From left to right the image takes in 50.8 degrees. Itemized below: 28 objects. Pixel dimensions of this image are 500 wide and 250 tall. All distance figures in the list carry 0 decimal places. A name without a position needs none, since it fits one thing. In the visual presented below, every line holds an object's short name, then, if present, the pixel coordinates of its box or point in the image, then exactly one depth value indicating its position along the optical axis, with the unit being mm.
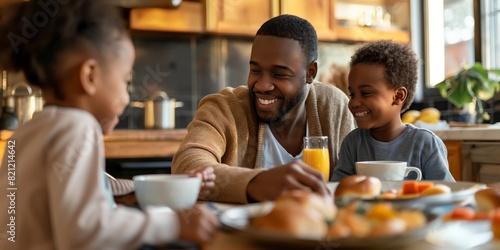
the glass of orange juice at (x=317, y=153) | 1380
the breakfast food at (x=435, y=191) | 836
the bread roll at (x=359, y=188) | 844
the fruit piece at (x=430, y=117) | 3031
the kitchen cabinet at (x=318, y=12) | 3887
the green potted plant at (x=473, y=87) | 2799
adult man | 1448
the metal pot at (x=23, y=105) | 3184
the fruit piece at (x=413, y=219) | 614
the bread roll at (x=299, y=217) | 598
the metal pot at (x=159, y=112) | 3549
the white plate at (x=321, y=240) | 562
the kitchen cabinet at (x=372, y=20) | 4035
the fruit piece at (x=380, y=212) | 623
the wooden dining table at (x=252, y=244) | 608
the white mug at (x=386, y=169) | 1085
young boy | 1479
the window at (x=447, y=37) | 3637
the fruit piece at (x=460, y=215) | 718
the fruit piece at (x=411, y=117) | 3130
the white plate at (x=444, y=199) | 750
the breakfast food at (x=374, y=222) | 584
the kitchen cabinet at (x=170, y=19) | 3455
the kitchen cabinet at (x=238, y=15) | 3641
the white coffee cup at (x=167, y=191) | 796
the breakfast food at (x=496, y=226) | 634
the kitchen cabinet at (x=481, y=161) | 2377
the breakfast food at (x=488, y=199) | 783
